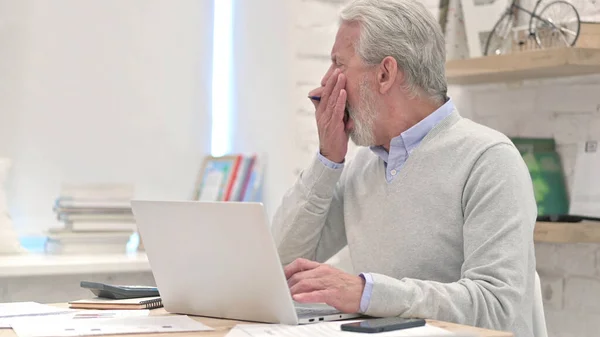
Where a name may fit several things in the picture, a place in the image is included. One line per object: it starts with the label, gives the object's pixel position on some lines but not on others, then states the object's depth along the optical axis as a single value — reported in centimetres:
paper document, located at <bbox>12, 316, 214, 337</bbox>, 213
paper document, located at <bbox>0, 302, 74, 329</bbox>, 228
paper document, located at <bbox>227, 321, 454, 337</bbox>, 209
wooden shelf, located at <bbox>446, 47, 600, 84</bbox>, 292
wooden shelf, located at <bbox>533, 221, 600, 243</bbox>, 293
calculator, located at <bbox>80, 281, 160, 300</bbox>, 248
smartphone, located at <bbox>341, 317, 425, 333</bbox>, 210
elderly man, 238
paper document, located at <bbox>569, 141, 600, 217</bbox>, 300
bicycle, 300
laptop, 217
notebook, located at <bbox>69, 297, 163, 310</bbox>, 240
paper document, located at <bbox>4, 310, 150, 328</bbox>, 224
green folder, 310
